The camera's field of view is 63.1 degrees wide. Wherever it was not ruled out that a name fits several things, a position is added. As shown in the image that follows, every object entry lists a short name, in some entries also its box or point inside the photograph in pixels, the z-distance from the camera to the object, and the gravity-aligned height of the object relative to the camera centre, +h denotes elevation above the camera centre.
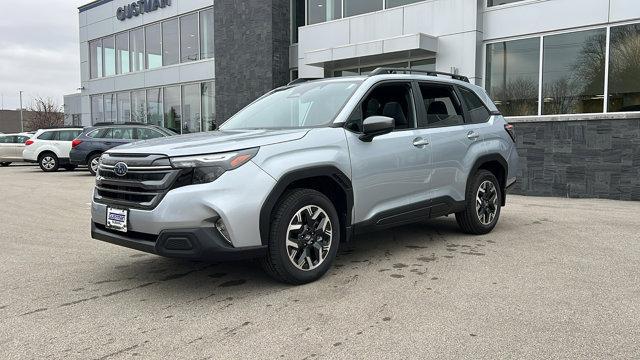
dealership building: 10.31 +2.20
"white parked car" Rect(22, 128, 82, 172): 18.81 -0.29
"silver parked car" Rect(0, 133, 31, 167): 22.05 -0.34
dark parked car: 15.88 +0.02
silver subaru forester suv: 3.78 -0.30
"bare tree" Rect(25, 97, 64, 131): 60.46 +2.82
